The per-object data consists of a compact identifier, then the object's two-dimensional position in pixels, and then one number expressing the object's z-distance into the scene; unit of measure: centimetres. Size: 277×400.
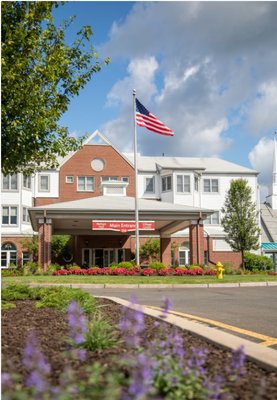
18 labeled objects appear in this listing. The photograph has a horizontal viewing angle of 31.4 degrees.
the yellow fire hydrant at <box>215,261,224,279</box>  2398
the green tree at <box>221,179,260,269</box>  3684
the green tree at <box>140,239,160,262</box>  4431
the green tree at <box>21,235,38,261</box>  4250
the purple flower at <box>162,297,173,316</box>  379
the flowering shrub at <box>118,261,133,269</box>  2823
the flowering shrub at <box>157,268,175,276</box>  2653
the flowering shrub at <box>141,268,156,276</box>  2617
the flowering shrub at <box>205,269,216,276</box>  2759
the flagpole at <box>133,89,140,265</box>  2777
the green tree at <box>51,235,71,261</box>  4356
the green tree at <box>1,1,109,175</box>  836
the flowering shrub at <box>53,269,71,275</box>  2625
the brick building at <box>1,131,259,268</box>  4422
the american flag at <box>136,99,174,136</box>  2616
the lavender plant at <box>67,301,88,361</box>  376
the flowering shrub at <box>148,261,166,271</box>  2813
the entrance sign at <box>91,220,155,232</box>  2980
